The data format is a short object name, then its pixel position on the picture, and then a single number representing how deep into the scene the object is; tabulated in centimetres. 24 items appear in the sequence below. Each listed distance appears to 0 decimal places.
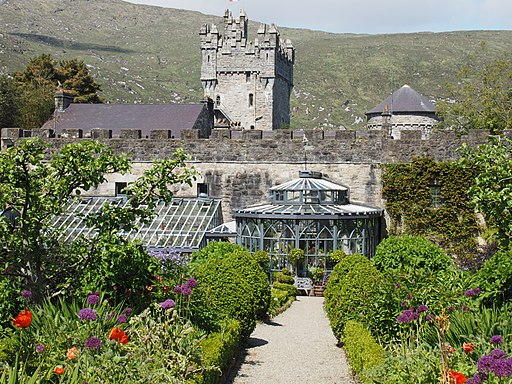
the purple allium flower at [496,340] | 744
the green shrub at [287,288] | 2128
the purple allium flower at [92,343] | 730
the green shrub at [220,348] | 1011
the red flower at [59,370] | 692
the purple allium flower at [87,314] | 796
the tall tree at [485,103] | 4084
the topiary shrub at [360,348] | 1015
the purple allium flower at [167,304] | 905
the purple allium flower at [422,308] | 920
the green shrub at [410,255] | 1841
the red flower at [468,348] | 761
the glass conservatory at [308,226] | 2297
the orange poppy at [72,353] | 742
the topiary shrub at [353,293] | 1238
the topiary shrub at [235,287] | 1307
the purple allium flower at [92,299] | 848
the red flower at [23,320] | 790
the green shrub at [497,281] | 1133
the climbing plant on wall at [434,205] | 2412
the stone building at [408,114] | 5622
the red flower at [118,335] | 761
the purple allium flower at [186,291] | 1030
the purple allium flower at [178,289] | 1057
